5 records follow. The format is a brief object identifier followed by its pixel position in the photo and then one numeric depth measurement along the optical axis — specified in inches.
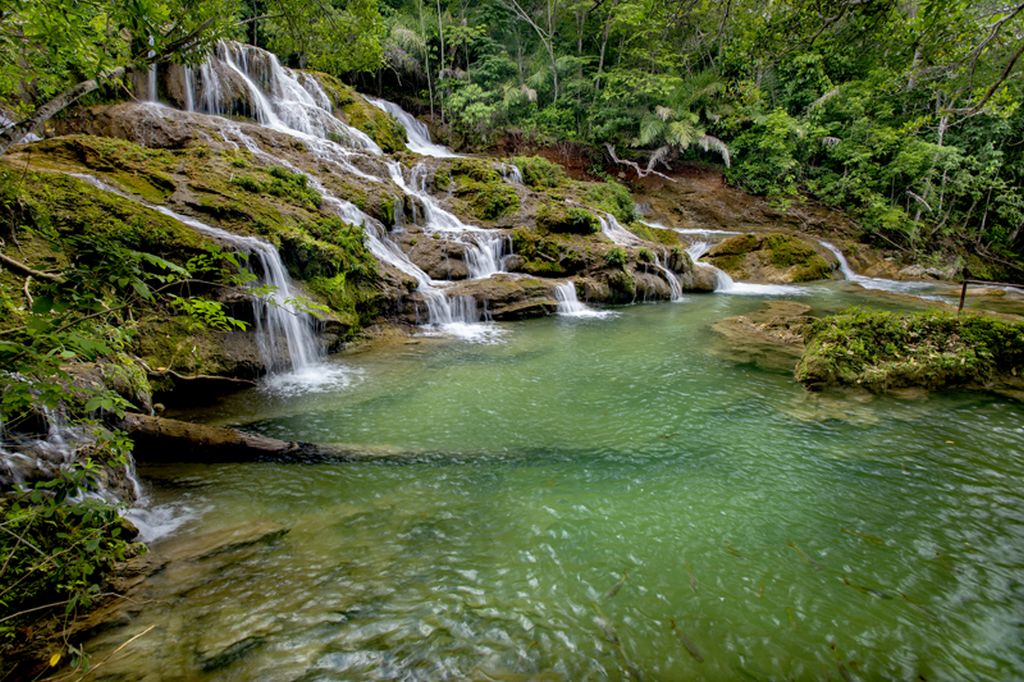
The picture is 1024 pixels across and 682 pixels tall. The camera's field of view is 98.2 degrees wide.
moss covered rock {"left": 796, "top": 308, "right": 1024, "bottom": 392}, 248.7
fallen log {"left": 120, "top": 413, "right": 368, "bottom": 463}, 160.9
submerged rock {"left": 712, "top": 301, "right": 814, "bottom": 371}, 306.3
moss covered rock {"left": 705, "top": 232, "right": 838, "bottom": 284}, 705.0
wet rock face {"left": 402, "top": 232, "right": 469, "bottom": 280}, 459.2
